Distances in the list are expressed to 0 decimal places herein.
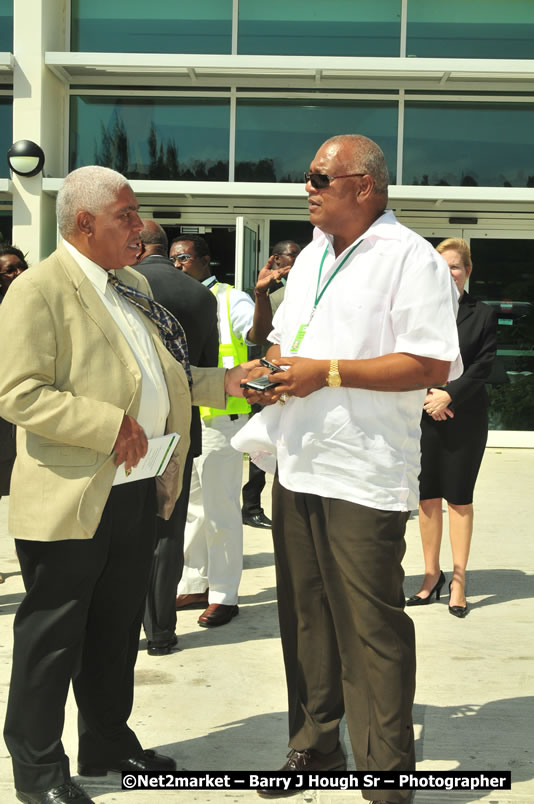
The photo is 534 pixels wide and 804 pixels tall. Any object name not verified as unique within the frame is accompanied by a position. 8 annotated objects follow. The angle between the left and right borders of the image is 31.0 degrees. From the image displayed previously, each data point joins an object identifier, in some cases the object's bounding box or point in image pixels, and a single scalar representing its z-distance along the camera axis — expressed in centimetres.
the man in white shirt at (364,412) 319
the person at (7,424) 597
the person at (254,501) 812
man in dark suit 489
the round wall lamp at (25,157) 1191
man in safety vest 558
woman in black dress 575
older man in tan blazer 307
